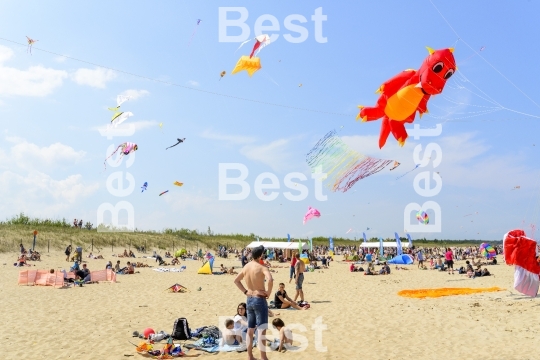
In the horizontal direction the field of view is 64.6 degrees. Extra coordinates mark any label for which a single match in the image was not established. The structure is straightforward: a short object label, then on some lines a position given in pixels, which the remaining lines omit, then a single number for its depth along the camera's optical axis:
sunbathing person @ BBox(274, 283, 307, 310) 10.22
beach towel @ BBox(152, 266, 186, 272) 22.10
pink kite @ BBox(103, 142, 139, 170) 20.20
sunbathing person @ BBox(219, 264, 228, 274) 20.88
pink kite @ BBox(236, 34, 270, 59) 11.80
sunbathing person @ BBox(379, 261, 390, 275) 21.30
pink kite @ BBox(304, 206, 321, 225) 30.92
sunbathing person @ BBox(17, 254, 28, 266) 22.44
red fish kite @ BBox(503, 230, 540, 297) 11.03
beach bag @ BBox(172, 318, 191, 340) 7.10
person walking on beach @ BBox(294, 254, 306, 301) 10.94
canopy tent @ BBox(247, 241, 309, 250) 32.06
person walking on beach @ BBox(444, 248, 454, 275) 22.55
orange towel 12.78
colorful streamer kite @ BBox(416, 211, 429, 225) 39.79
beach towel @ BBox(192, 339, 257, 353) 6.46
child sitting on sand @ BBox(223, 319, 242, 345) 6.71
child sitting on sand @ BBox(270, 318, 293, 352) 6.51
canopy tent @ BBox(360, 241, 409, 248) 37.41
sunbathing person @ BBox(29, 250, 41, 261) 25.23
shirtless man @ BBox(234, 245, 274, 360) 5.46
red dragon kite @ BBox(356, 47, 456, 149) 8.53
